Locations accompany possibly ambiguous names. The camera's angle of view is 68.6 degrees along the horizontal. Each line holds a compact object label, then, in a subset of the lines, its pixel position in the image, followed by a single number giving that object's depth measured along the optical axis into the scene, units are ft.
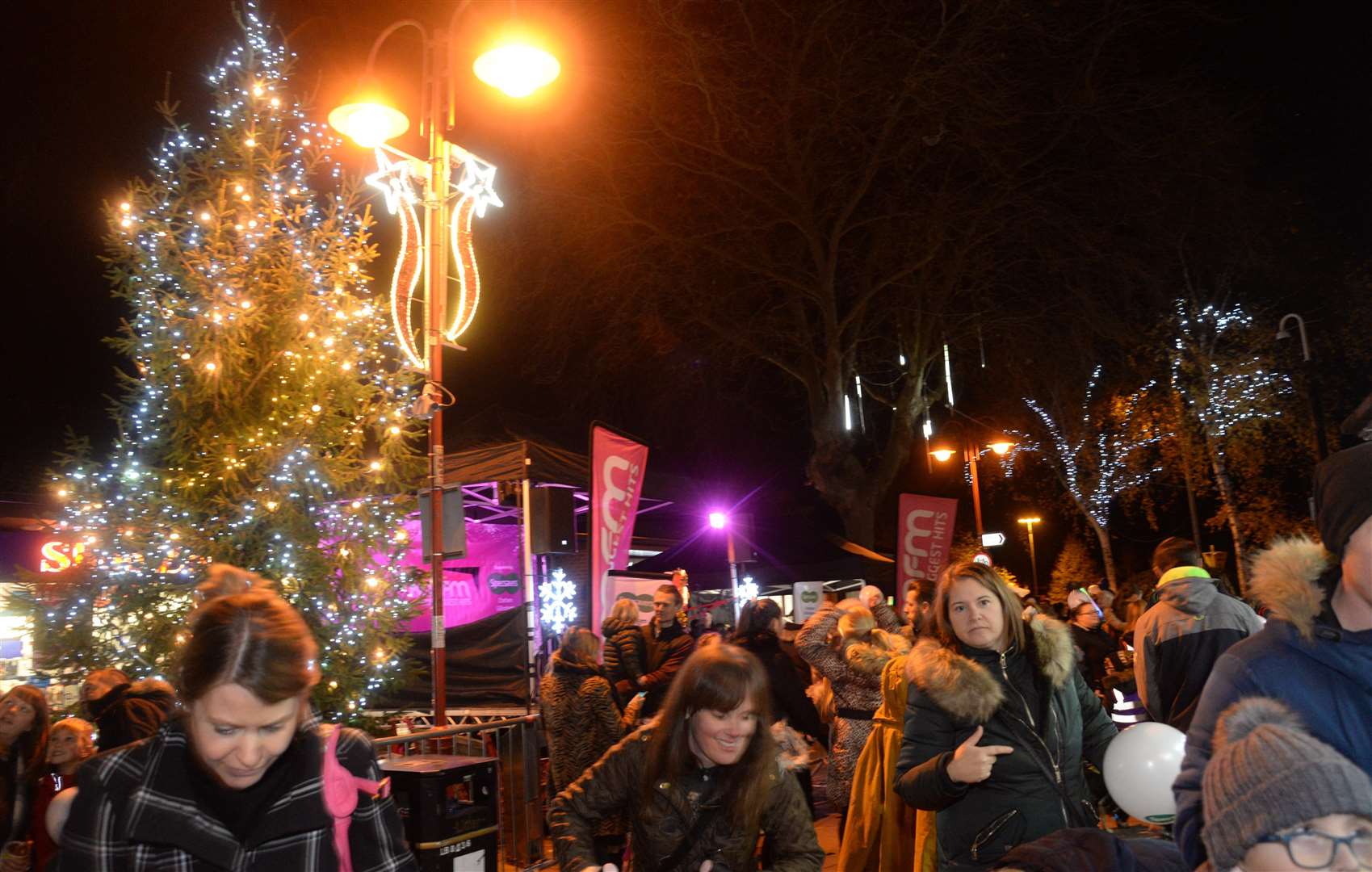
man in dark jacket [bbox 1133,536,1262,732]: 17.88
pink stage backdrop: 43.68
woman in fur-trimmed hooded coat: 11.30
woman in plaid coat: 6.93
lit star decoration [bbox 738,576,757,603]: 56.49
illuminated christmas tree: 27.22
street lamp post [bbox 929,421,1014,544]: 81.51
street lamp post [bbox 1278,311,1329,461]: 52.65
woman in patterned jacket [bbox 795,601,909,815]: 23.99
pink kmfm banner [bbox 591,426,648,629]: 34.22
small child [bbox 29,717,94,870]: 19.71
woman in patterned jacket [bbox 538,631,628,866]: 26.63
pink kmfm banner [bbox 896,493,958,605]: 55.01
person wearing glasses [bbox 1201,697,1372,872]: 5.58
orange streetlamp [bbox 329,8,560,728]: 24.88
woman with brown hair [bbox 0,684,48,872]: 18.89
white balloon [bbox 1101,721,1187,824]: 9.41
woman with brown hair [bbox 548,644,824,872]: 10.38
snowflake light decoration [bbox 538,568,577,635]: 41.06
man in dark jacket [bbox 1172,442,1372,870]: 6.84
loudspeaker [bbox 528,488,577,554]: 35.53
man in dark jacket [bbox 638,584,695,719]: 28.50
